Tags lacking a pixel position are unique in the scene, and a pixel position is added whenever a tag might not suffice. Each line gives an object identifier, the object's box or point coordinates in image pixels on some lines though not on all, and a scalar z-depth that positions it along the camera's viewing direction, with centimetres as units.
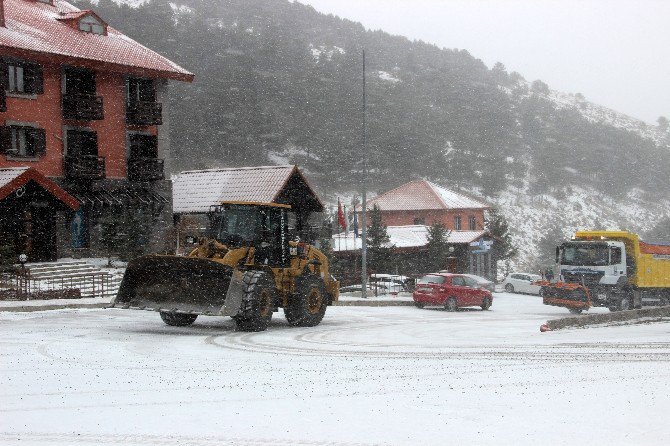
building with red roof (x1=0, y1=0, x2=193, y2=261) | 4034
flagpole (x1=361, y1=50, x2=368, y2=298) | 3725
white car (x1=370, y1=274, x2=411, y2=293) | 4866
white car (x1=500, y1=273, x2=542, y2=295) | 5525
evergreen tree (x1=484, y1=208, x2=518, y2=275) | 7300
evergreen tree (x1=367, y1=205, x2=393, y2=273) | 5522
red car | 3472
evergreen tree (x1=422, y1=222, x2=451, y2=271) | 6066
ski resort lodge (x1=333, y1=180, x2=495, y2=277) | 6425
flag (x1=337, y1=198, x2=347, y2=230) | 4532
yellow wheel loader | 1869
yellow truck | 3306
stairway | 2998
